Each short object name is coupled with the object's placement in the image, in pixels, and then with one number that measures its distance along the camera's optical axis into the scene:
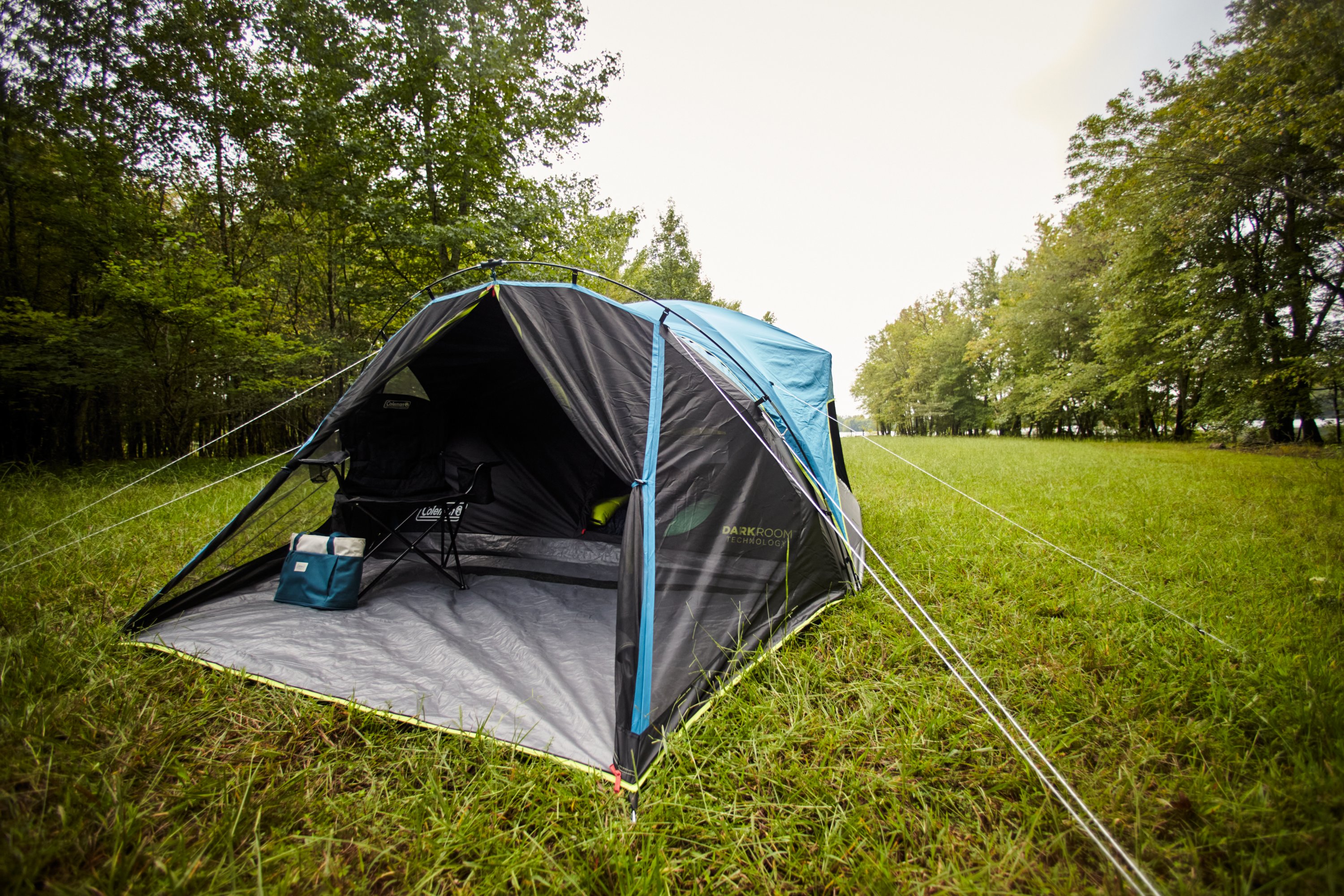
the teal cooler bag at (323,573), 2.37
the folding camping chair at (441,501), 2.52
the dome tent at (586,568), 1.63
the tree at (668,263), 17.52
